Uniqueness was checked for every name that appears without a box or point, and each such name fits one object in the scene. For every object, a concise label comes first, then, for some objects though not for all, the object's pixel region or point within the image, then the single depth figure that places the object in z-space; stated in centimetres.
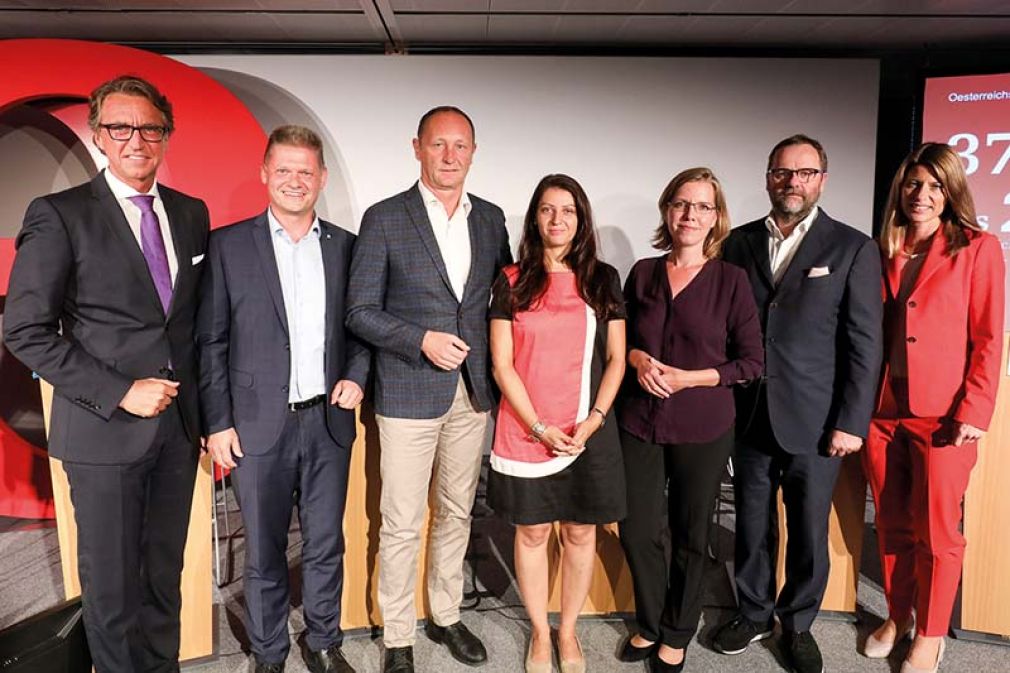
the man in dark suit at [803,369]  232
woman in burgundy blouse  221
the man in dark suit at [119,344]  182
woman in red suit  229
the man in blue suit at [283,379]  212
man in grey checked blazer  223
